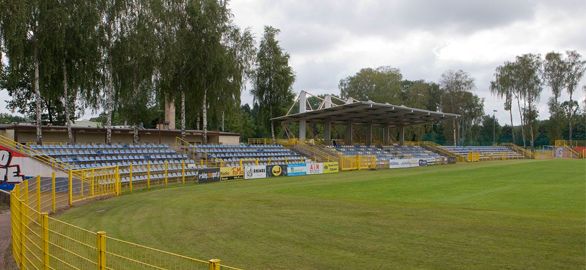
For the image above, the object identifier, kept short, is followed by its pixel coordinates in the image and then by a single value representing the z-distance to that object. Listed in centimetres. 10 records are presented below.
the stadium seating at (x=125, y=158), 2622
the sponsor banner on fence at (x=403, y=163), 4516
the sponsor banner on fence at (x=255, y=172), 3158
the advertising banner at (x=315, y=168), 3675
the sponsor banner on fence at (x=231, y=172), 3009
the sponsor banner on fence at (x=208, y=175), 2829
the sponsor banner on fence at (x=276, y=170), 3344
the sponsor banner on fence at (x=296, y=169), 3500
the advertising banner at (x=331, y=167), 3875
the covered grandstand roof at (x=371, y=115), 4825
